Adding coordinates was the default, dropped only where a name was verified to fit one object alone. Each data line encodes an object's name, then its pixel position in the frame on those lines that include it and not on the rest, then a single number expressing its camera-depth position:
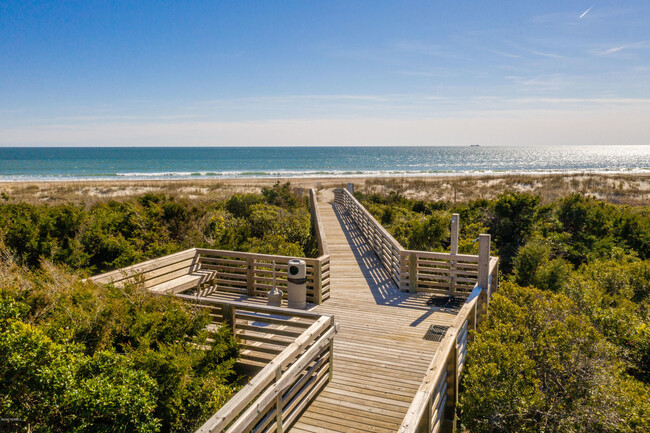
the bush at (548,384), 4.27
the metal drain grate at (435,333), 6.47
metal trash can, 7.60
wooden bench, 6.66
